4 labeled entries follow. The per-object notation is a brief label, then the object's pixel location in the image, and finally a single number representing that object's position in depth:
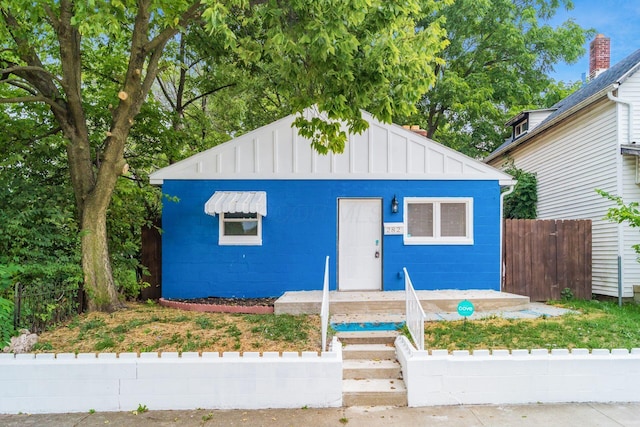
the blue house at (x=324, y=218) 8.12
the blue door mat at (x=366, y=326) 5.92
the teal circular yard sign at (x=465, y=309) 5.13
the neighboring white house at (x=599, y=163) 8.77
